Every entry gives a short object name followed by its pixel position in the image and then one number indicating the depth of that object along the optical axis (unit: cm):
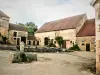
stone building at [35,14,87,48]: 2098
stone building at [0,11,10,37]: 2253
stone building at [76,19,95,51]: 1851
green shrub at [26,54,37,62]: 793
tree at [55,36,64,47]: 2248
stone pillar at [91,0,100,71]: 460
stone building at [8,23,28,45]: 2435
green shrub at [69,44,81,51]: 1969
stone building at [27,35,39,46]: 2723
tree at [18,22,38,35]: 3981
